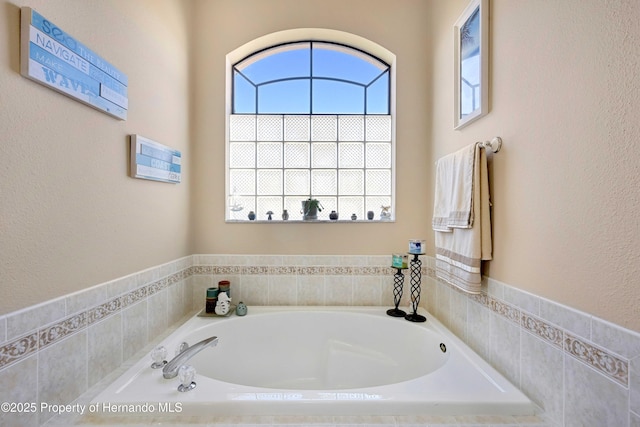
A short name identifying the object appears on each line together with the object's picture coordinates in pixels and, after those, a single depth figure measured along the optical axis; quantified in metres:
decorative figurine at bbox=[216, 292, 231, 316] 1.84
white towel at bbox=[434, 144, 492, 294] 1.26
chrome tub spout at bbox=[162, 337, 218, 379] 1.12
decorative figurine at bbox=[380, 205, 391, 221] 2.15
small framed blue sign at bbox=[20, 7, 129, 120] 0.86
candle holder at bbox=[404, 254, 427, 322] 1.86
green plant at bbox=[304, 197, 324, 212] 2.08
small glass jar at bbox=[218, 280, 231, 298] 1.91
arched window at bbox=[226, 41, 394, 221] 2.26
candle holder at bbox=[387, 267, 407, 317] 1.88
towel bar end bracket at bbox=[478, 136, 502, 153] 1.22
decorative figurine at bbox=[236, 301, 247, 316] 1.86
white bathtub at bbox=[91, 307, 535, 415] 0.98
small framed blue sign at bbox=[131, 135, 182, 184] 1.37
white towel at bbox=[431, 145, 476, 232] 1.31
